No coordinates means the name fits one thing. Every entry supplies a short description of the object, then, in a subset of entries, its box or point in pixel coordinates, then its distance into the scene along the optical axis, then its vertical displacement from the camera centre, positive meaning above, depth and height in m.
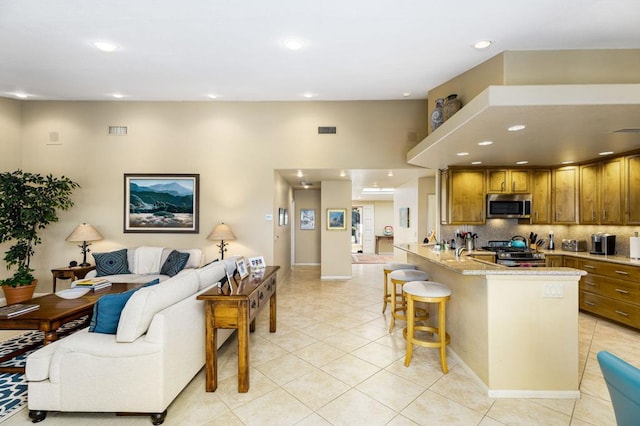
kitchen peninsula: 2.32 -0.95
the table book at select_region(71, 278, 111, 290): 3.68 -0.89
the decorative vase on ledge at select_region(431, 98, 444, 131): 3.84 +1.38
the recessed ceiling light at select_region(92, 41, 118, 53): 3.23 +1.96
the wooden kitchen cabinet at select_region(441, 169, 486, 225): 5.09 +0.39
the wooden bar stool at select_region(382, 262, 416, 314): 4.24 -0.79
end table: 4.78 -0.95
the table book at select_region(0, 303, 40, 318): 2.60 -0.90
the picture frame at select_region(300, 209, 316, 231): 8.88 -0.08
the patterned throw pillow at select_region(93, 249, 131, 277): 4.66 -0.78
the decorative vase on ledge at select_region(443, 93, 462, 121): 3.63 +1.43
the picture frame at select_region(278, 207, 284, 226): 6.16 +0.01
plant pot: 4.53 -1.25
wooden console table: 2.36 -0.89
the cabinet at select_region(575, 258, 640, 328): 3.63 -1.01
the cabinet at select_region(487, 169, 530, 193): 5.09 +0.64
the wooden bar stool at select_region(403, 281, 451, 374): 2.74 -0.88
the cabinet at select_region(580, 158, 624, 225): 4.13 +0.38
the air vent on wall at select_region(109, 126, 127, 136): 5.37 +1.62
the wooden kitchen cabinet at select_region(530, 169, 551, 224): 5.04 +0.37
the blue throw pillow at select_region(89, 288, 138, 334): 2.17 -0.75
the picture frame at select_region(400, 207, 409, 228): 7.26 -0.01
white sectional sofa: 1.99 -1.08
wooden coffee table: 2.59 -0.95
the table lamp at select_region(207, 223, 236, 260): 5.03 -0.31
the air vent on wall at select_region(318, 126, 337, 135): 5.42 +1.66
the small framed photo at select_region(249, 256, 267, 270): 3.11 -0.52
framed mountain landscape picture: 5.37 +0.25
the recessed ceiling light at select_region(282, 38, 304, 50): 3.11 +1.93
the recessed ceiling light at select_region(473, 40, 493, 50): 2.95 +1.82
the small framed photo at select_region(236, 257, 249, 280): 2.88 -0.54
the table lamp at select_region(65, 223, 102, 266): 4.91 -0.35
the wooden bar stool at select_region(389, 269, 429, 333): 3.59 -0.79
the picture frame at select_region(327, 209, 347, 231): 6.86 -0.06
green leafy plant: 4.52 +0.03
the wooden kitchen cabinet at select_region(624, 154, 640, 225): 3.91 +0.38
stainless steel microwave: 5.07 +0.19
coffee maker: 4.34 -0.41
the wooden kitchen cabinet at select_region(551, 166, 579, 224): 4.80 +0.39
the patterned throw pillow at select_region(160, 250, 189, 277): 4.68 -0.78
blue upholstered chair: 0.96 -0.60
